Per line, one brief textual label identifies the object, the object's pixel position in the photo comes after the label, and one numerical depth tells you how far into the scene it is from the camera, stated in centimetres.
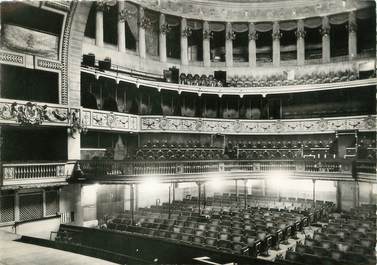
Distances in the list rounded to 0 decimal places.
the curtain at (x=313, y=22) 3030
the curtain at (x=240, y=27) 3152
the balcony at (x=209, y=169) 1717
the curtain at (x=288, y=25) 3097
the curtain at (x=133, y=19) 2739
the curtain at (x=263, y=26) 3136
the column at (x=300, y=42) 3058
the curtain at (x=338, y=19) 2923
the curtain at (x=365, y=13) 2822
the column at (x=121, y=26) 2655
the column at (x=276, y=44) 3111
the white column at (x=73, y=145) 1843
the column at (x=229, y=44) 3132
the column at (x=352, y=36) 2881
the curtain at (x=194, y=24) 3075
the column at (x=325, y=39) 2991
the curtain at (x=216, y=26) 3128
